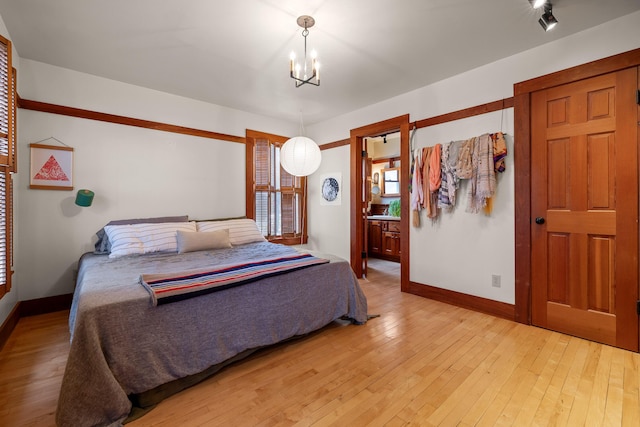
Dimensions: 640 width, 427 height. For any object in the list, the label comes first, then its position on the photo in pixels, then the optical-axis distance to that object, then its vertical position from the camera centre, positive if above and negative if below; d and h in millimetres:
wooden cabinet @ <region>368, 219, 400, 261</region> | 5564 -529
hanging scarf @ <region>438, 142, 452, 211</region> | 3123 +374
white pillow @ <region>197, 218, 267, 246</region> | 3530 -186
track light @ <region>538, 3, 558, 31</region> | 1993 +1388
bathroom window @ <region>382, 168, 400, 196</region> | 6350 +732
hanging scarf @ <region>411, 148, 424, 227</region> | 3373 +315
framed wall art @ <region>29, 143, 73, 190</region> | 2881 +496
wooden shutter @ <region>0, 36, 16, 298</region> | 1742 +350
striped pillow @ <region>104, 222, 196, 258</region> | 2791 -248
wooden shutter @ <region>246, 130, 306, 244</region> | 4449 +349
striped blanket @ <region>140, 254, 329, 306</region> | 1695 -434
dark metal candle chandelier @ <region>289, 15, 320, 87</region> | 2172 +1518
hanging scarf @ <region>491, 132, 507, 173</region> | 2738 +612
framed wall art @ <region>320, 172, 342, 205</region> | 4582 +419
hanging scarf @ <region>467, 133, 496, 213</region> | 2783 +378
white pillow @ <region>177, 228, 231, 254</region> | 3021 -291
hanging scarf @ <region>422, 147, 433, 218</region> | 3305 +407
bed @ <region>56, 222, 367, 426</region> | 1419 -713
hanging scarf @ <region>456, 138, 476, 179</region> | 2920 +552
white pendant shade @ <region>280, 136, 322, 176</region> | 3209 +672
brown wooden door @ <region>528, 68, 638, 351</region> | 2178 +38
